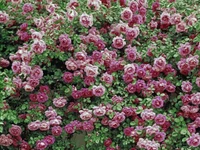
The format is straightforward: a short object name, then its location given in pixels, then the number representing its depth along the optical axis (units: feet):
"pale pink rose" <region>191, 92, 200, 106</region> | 10.53
